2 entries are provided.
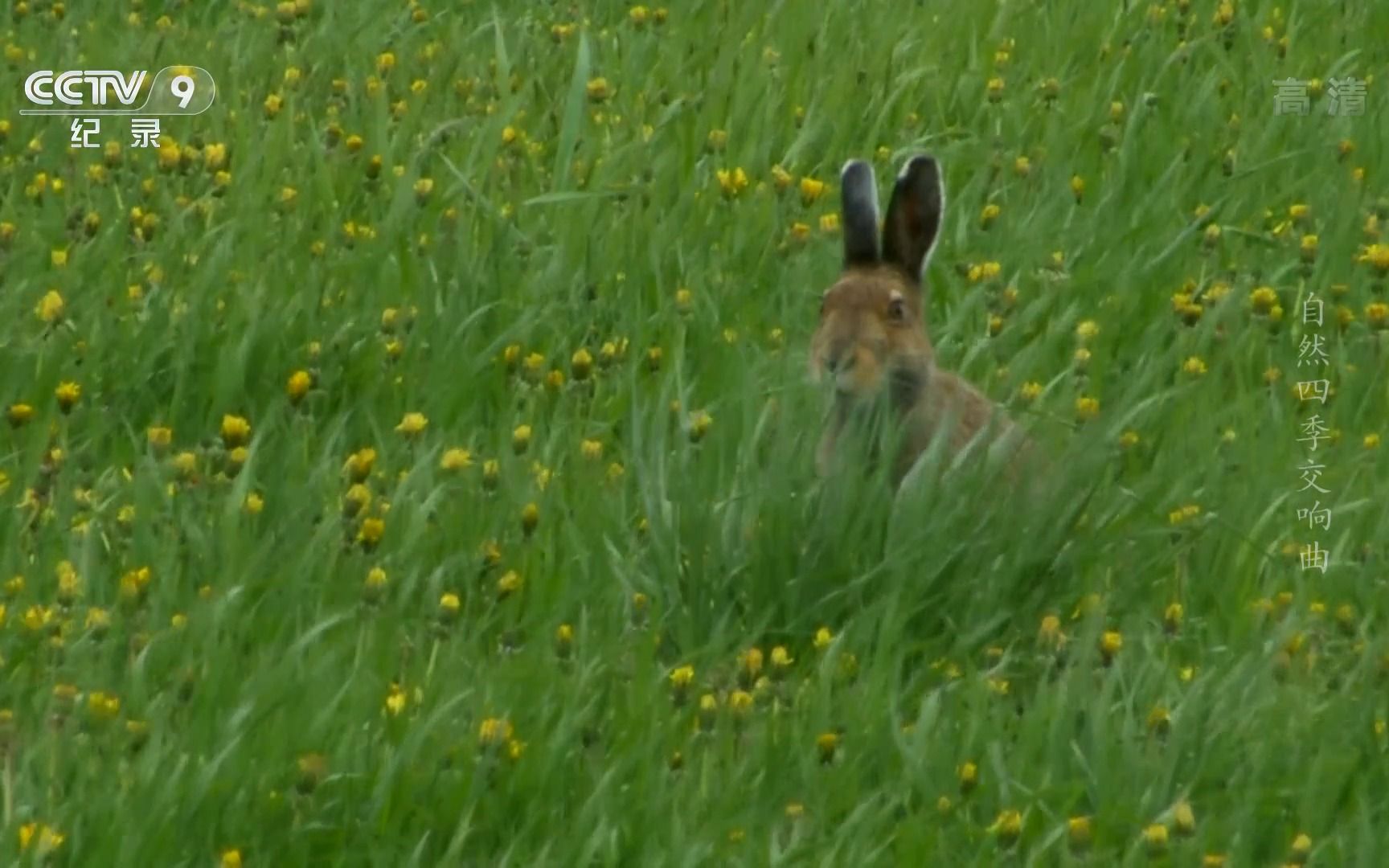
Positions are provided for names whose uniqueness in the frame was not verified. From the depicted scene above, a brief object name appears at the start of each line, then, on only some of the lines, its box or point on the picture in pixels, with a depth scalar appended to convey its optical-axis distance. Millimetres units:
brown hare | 11508
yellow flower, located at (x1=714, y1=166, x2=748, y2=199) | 13555
